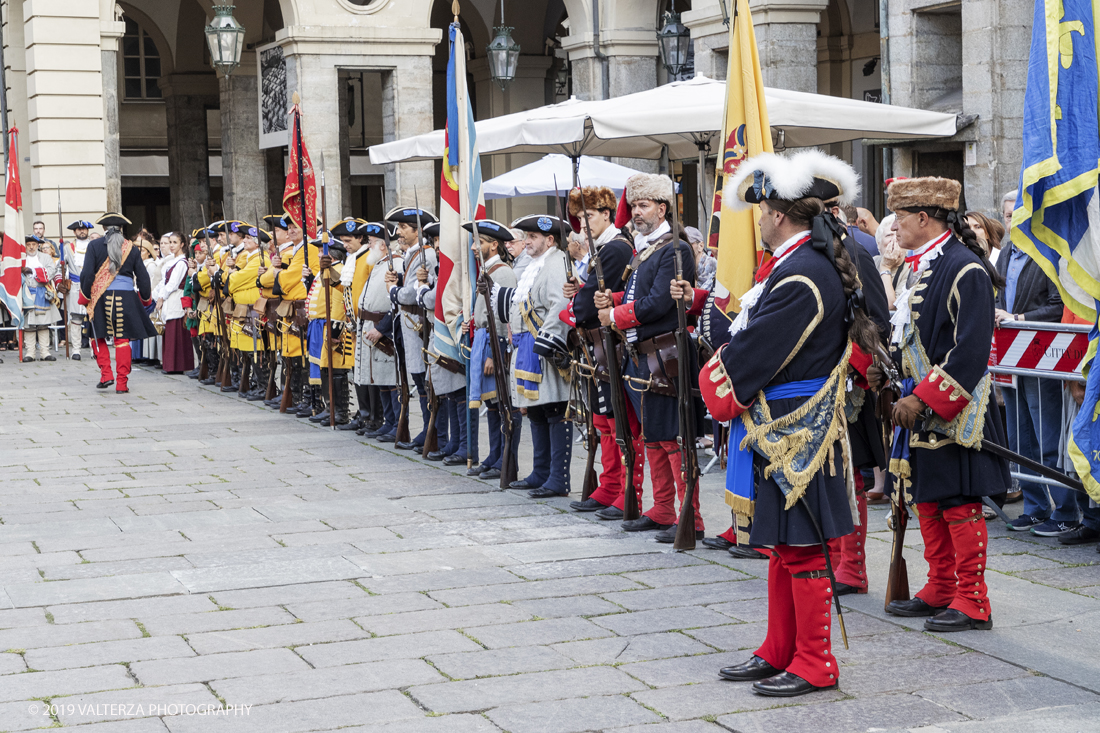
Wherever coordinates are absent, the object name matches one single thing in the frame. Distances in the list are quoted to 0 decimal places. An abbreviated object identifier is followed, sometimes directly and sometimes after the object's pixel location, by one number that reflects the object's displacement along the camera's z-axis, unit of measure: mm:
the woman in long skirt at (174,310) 16594
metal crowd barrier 6625
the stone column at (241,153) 23750
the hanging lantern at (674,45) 16609
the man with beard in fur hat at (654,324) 6773
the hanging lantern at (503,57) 18594
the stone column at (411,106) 20672
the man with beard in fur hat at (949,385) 5035
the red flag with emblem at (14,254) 18156
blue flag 4180
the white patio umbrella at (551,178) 13575
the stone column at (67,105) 21391
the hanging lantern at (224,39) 17391
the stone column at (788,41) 16453
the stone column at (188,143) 28062
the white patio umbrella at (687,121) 9664
